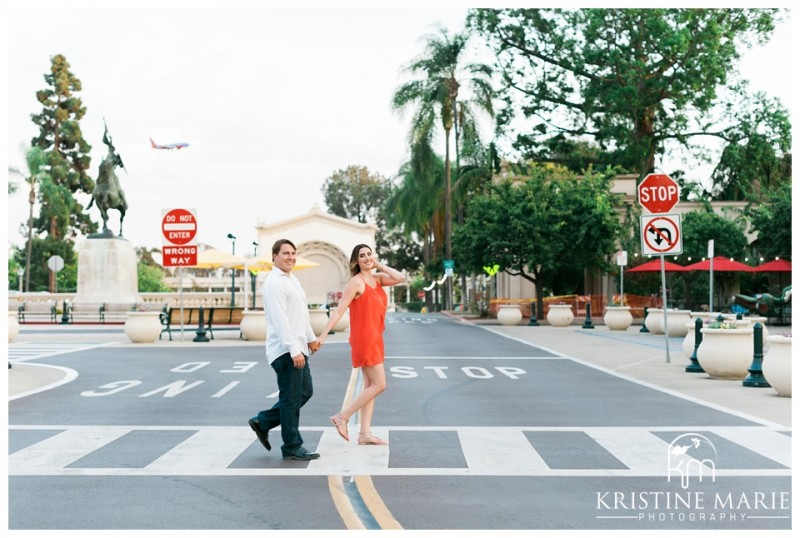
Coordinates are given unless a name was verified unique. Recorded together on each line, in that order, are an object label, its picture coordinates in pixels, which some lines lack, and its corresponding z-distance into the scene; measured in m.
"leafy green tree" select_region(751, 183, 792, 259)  36.16
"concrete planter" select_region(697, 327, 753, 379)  13.76
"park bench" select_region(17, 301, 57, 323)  41.62
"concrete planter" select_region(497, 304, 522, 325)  36.03
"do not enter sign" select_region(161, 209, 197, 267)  23.72
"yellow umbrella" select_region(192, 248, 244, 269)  30.52
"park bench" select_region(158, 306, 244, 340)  27.67
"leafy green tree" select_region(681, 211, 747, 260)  42.59
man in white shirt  7.28
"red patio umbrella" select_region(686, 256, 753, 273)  37.14
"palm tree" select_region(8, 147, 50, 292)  69.00
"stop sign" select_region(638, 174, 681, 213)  18.56
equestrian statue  37.09
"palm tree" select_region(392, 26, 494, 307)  49.62
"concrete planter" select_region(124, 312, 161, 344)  23.36
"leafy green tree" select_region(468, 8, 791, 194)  42.75
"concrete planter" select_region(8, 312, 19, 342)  22.47
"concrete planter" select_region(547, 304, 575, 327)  33.44
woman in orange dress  7.94
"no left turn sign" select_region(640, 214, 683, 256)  16.41
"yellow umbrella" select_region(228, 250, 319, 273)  33.00
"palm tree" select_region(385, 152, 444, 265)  53.19
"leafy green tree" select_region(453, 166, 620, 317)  37.34
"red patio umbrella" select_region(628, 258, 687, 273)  37.72
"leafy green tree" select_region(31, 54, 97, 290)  73.88
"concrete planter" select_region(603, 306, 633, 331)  30.02
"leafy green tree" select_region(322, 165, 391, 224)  103.31
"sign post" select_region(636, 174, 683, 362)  16.41
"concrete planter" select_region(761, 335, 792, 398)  11.48
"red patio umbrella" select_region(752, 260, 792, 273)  36.72
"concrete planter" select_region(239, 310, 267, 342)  24.34
